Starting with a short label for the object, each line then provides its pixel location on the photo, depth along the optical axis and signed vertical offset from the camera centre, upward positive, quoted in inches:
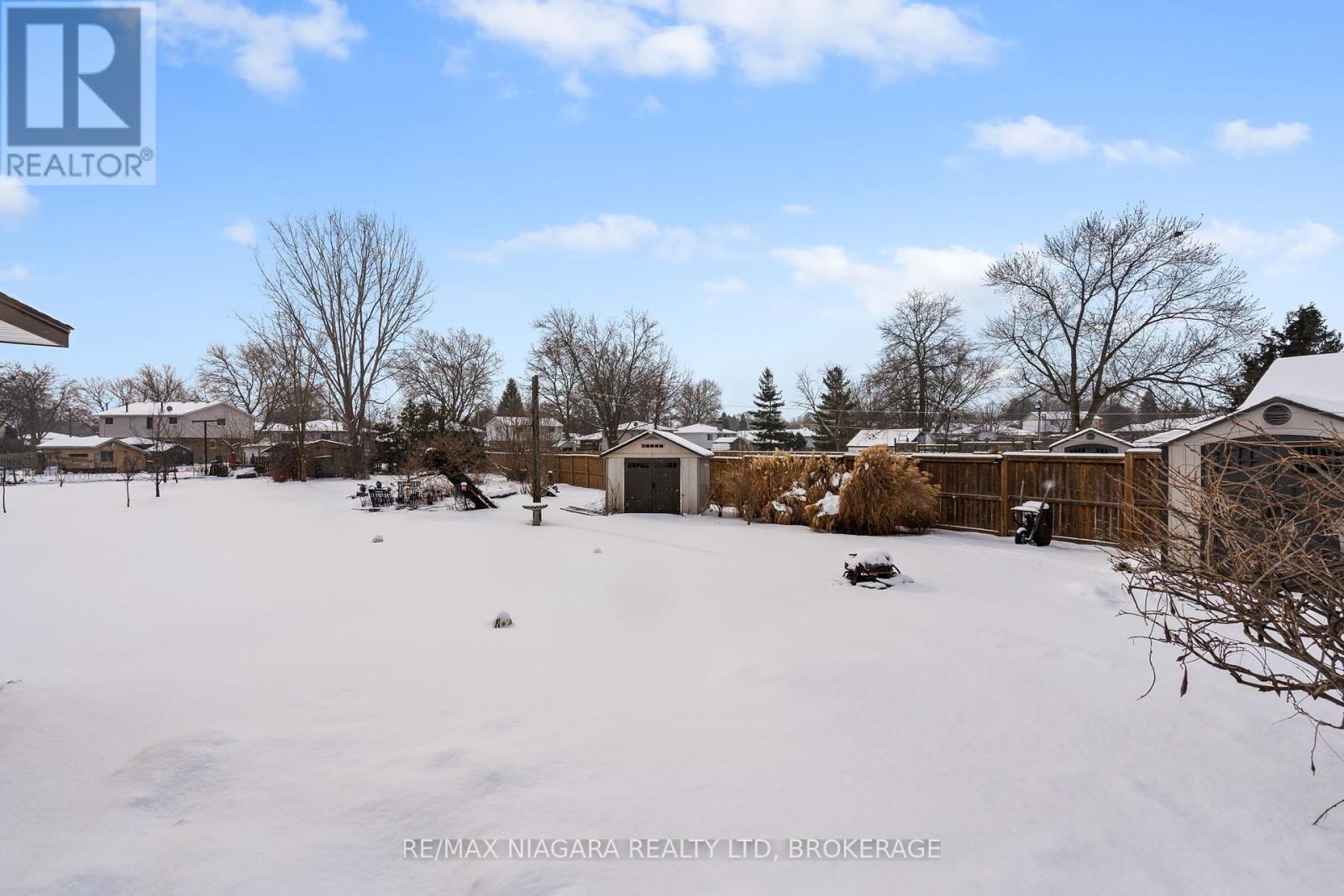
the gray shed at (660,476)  695.7 -29.6
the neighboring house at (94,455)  1653.4 -10.8
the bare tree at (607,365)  1504.7 +197.2
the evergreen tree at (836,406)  1644.9 +113.6
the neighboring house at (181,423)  1956.2 +86.8
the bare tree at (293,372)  1254.9 +163.0
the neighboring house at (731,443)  1791.3 +16.5
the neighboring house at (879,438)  1390.3 +22.4
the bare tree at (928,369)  1478.8 +180.8
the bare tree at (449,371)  1556.3 +193.1
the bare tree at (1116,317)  961.5 +207.4
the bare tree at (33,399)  1904.3 +163.4
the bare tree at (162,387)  2293.3 +231.2
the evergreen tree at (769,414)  1827.0 +97.8
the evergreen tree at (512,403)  1507.8 +123.4
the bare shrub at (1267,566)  97.2 -19.4
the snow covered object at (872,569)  327.6 -61.4
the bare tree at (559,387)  1524.4 +147.9
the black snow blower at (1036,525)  468.8 -56.2
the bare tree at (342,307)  1306.6 +294.1
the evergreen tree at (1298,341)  1020.5 +169.6
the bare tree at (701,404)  2079.2 +156.0
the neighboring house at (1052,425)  1128.1 +56.4
